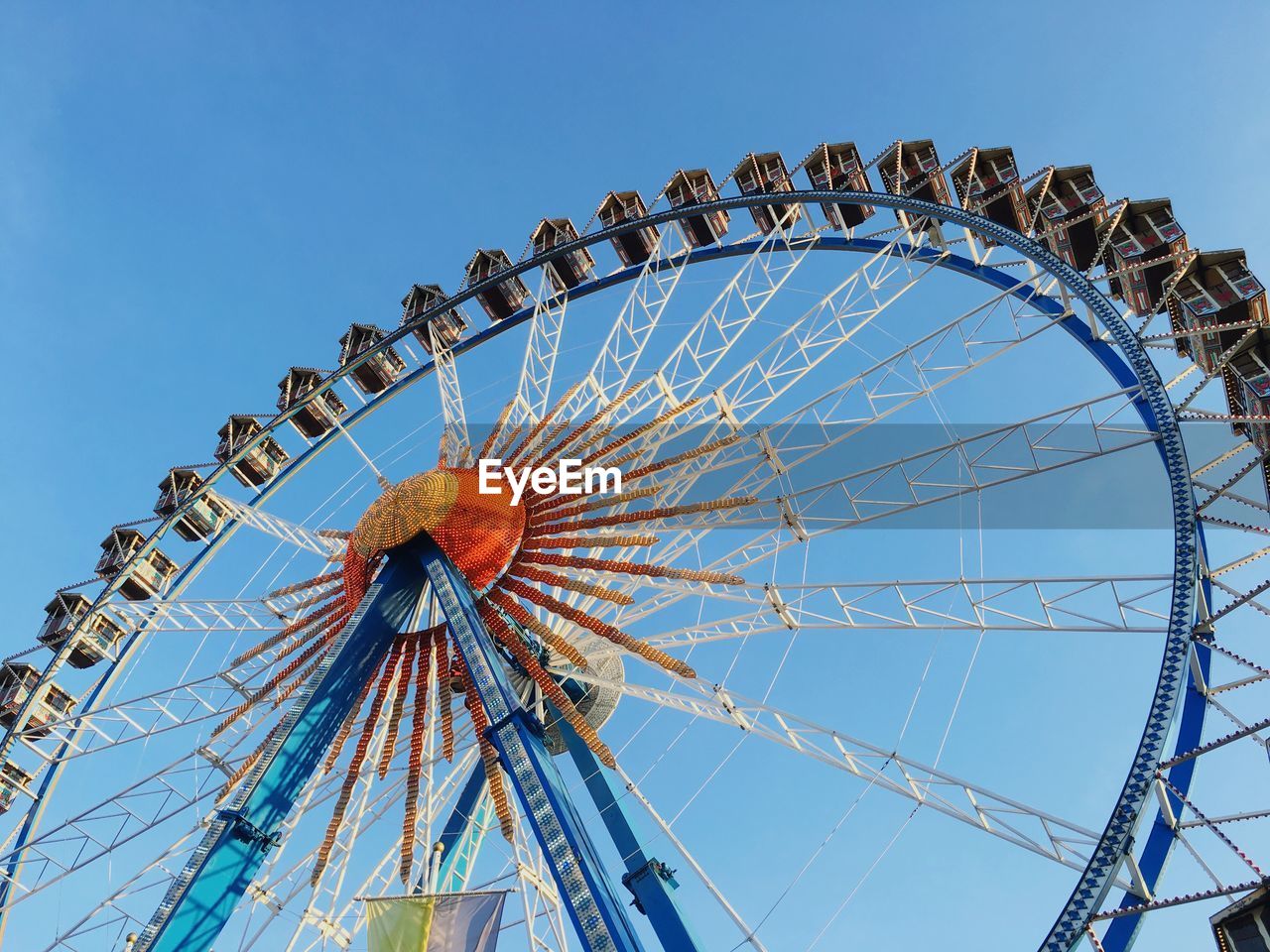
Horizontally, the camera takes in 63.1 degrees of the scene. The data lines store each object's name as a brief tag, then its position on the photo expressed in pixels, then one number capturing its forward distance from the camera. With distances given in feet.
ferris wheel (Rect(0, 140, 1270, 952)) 35.55
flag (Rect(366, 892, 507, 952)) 40.19
